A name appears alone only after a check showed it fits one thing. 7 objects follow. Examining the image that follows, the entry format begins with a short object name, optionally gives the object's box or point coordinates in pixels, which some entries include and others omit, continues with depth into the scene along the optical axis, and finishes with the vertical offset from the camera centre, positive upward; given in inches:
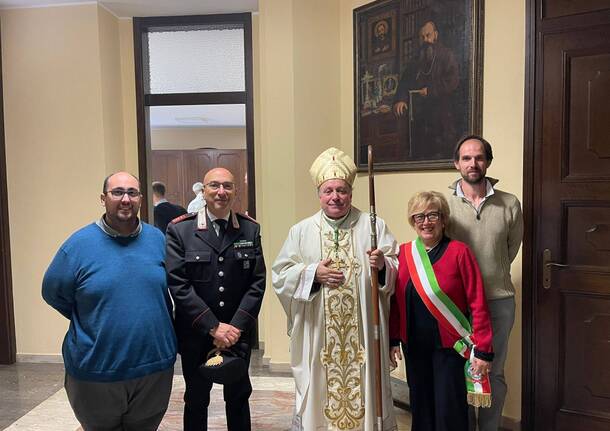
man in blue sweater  72.7 -18.9
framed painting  108.4 +24.0
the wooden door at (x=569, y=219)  94.1 -7.5
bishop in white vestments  83.5 -21.9
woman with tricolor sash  77.9 -22.3
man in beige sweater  86.7 -8.6
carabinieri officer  79.7 -15.9
